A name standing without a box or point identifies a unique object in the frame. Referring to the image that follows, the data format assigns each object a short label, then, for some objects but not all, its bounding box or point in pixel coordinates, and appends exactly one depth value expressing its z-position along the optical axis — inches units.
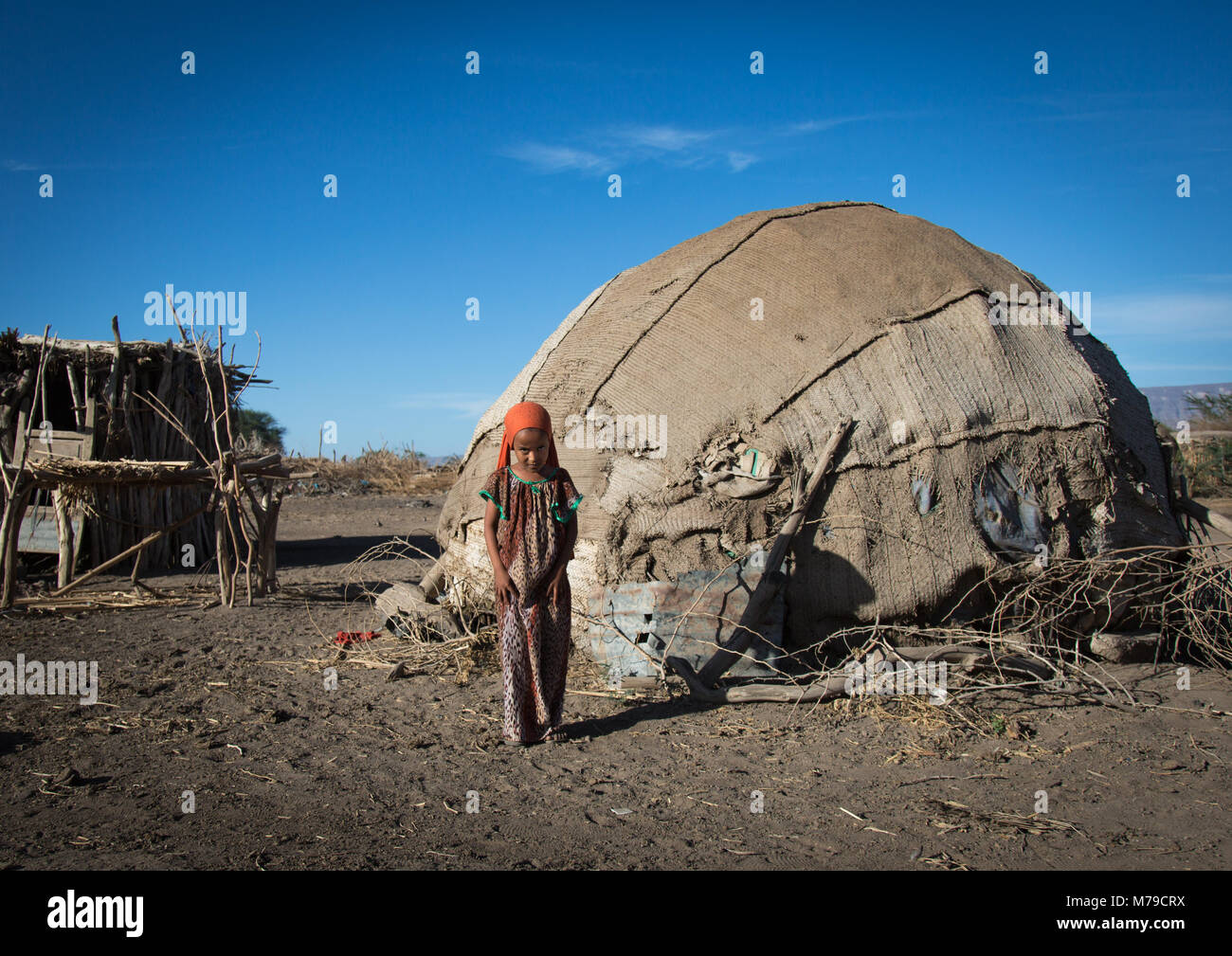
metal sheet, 194.5
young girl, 162.1
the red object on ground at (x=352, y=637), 252.7
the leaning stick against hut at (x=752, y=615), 190.1
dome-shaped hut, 199.2
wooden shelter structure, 303.7
